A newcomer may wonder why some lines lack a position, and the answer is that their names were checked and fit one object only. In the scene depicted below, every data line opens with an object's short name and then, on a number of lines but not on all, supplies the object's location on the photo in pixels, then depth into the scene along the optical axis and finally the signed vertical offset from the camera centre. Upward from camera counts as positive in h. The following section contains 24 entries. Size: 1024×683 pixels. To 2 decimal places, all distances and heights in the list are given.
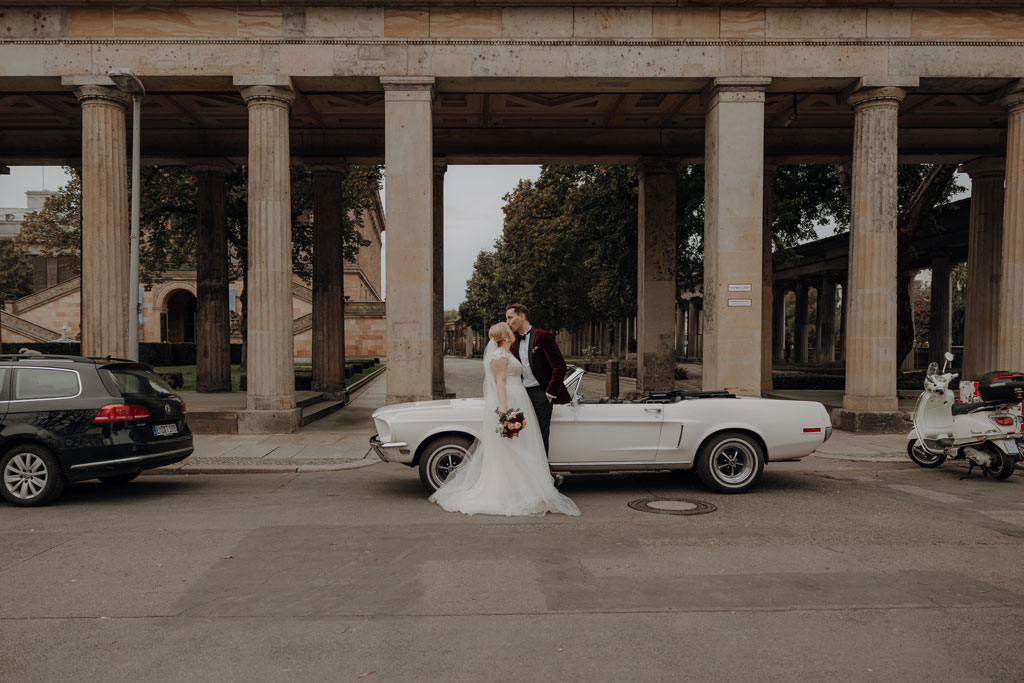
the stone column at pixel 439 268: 19.41 +1.79
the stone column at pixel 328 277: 19.56 +1.48
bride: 7.50 -1.44
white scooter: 9.41 -1.35
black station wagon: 7.96 -1.08
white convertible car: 8.28 -1.21
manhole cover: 7.58 -1.89
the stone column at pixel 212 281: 20.23 +1.41
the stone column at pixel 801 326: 47.56 +0.47
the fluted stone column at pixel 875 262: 14.23 +1.42
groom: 8.06 -0.42
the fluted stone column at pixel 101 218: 14.03 +2.21
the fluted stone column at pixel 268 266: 14.10 +1.29
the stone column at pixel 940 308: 33.97 +1.24
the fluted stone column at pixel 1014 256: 14.31 +1.56
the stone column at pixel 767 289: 19.94 +1.26
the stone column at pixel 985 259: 19.53 +2.04
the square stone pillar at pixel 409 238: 14.00 +1.83
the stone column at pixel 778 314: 52.22 +1.38
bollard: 18.95 -1.25
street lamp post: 12.34 +2.33
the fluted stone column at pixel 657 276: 19.58 +1.54
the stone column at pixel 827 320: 45.06 +0.84
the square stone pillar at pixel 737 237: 14.14 +1.88
